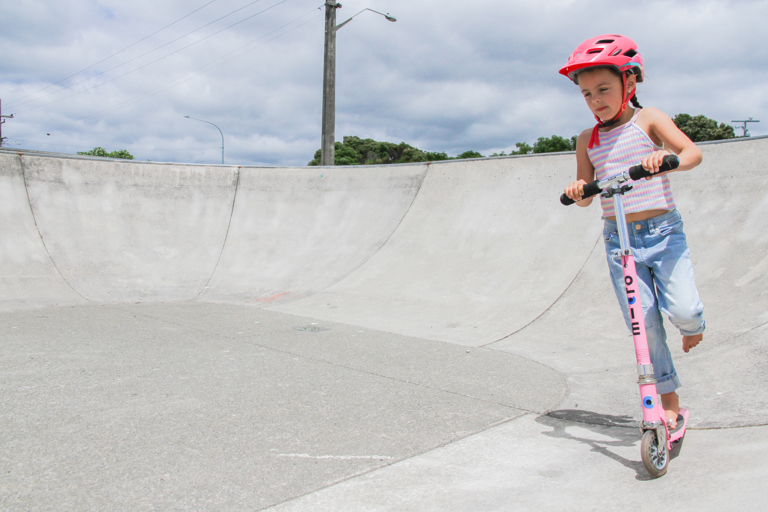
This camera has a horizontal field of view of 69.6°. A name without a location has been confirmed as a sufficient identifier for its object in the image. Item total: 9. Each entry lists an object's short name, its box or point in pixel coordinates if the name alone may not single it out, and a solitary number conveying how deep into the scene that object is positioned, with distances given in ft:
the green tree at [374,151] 214.69
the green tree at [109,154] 183.00
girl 8.04
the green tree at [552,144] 160.86
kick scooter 7.30
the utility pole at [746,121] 203.41
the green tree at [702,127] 153.28
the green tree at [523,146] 169.31
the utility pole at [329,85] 44.29
